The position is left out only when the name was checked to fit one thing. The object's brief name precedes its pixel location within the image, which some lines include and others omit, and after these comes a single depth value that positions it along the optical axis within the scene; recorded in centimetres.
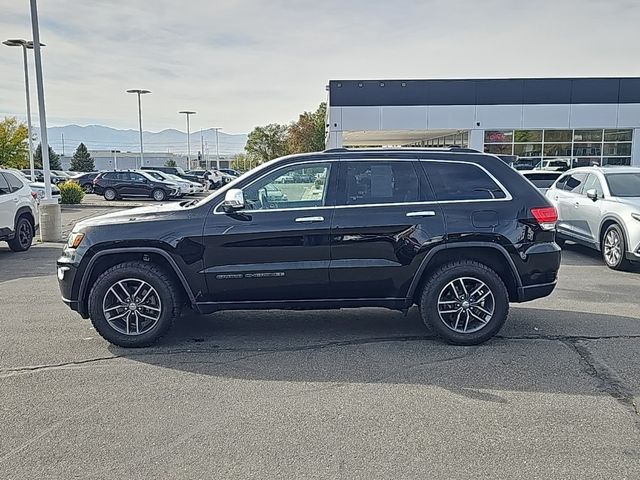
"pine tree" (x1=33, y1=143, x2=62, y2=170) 5402
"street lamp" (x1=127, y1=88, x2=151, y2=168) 4612
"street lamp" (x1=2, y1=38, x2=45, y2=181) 2632
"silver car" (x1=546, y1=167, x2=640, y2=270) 910
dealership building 3031
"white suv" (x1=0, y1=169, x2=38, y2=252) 1141
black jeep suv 549
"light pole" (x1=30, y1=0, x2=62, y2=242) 1365
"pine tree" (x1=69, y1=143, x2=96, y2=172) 8094
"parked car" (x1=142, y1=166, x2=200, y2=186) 3938
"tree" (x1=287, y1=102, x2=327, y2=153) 6394
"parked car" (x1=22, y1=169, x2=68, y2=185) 3797
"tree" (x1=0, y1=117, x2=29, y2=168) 3744
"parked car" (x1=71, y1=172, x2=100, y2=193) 3375
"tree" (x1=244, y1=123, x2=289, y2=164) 7075
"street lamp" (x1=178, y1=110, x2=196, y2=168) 6130
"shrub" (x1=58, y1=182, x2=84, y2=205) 2483
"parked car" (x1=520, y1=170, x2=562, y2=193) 1516
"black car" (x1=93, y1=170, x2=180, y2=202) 2916
